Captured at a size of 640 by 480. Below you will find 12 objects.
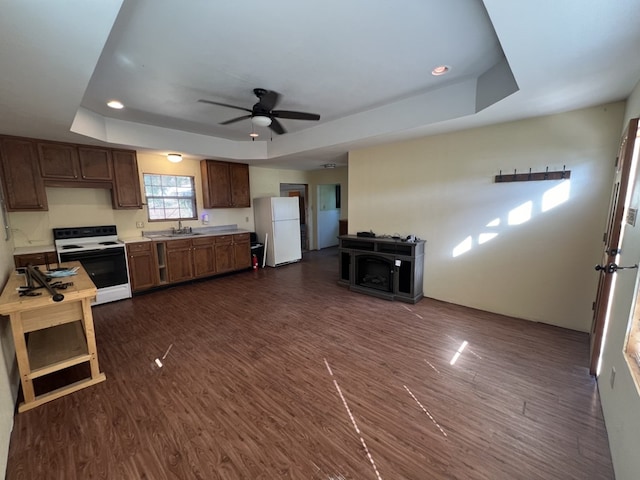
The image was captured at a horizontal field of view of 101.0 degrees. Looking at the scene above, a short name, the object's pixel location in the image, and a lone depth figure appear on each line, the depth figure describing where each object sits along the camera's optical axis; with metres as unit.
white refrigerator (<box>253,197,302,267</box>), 6.12
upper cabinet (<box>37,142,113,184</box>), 3.65
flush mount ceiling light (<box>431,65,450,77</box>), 2.54
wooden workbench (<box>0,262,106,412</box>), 1.96
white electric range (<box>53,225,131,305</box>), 3.86
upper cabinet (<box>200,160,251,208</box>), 5.47
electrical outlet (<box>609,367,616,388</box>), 1.71
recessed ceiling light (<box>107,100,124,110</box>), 3.12
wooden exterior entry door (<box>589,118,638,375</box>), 1.97
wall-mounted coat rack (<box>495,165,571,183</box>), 2.89
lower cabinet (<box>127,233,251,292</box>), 4.43
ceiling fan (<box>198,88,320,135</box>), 2.83
